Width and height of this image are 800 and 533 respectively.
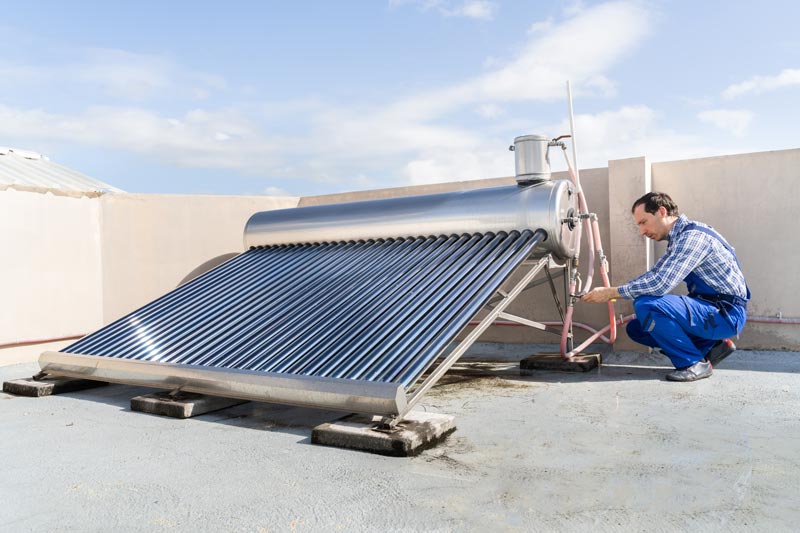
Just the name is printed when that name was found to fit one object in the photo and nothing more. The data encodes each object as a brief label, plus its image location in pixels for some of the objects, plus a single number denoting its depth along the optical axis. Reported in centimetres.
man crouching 453
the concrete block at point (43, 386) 448
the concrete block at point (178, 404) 374
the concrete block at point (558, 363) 511
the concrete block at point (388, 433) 291
